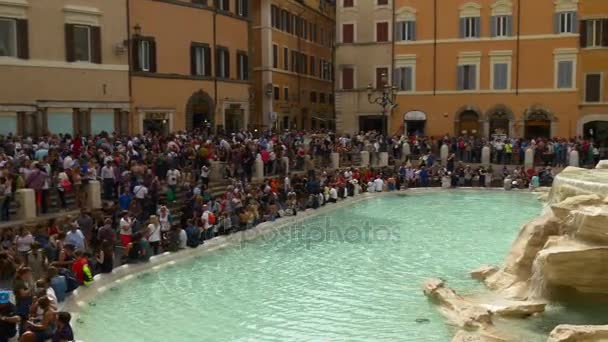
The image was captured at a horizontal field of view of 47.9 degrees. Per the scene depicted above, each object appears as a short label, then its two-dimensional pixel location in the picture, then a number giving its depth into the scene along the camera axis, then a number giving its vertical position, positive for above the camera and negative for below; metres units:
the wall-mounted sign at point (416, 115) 41.94 +0.79
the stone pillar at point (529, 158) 32.38 -1.44
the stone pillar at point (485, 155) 33.53 -1.34
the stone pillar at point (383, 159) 33.28 -1.51
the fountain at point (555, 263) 11.52 -2.44
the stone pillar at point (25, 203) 16.00 -1.73
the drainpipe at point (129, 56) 28.39 +3.03
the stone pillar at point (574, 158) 31.23 -1.40
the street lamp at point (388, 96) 41.64 +1.95
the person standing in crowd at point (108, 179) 18.83 -1.39
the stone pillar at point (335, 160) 31.22 -1.45
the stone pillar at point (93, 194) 18.02 -1.72
